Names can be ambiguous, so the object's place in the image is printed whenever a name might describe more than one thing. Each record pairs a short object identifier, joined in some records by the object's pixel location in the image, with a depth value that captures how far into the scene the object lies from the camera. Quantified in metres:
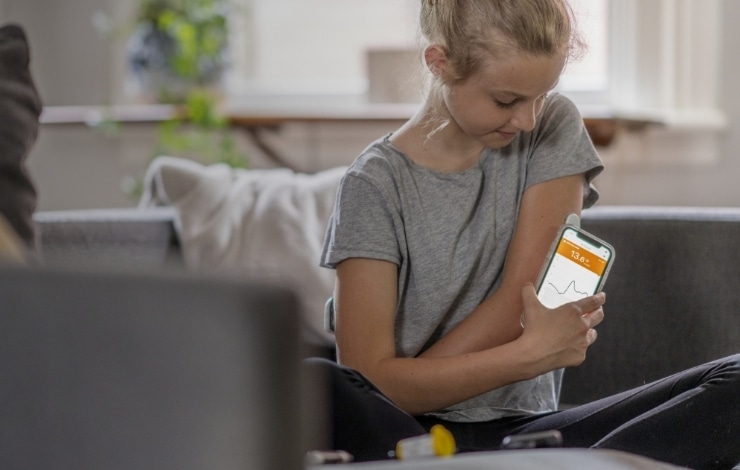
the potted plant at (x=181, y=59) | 4.45
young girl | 2.67
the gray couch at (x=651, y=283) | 3.10
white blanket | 3.49
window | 4.64
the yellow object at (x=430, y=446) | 2.14
